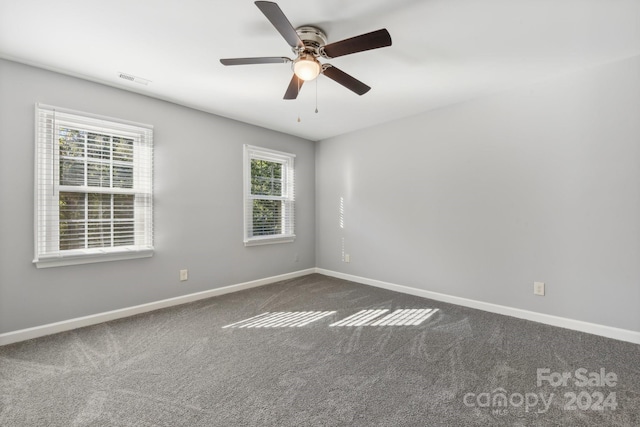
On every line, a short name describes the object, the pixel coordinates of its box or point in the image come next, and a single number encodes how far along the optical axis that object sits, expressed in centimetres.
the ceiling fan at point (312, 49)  163
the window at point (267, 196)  409
